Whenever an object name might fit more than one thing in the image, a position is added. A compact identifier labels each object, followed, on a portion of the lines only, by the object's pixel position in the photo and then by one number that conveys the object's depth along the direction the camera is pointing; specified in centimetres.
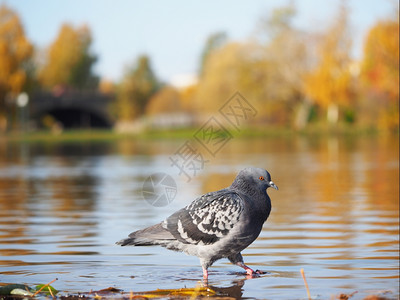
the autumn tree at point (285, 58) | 8275
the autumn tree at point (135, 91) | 10081
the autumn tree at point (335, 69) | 7450
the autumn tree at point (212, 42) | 14338
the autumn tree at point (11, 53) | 9044
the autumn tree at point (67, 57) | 12444
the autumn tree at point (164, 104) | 10006
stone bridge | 10482
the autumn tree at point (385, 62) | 5047
